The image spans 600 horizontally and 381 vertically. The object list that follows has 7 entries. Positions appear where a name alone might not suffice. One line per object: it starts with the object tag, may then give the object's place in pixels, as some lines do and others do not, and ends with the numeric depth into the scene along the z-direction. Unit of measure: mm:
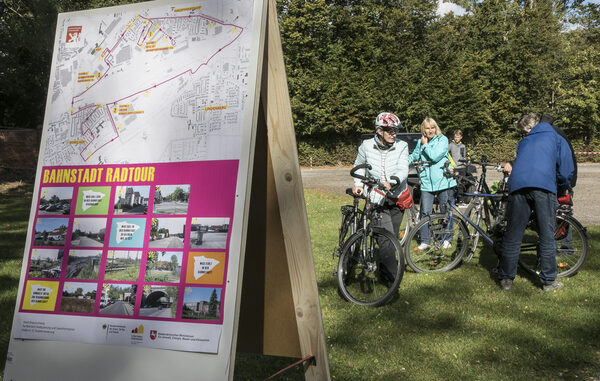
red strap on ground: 2863
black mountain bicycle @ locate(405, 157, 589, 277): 6125
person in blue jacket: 5355
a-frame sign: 2410
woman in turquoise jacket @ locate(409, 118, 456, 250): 7551
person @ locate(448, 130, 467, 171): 11914
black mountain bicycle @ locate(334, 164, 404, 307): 5133
